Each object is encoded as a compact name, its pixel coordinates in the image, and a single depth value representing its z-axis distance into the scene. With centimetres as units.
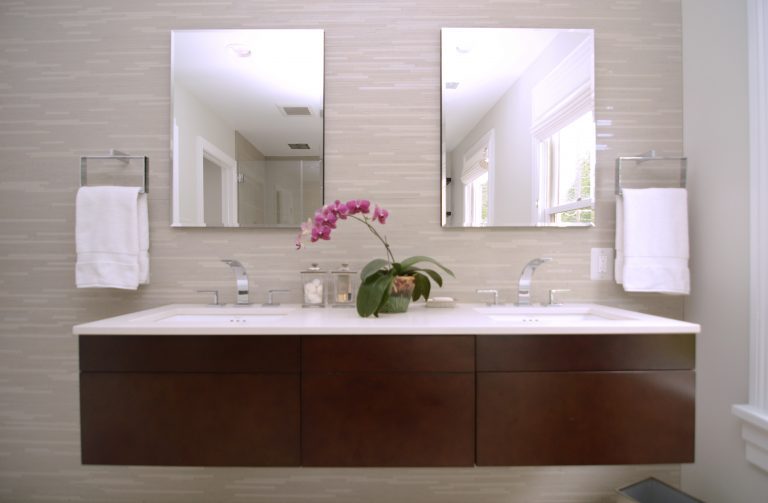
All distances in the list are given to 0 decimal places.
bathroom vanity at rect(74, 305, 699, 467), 112
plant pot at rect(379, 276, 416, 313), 136
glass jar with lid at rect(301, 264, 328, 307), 156
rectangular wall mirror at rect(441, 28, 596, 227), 162
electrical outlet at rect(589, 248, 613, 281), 164
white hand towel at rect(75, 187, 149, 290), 151
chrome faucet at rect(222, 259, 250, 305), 157
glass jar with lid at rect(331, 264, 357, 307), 155
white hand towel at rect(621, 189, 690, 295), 150
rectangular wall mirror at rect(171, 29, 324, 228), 162
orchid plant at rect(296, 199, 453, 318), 129
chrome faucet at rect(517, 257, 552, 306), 157
